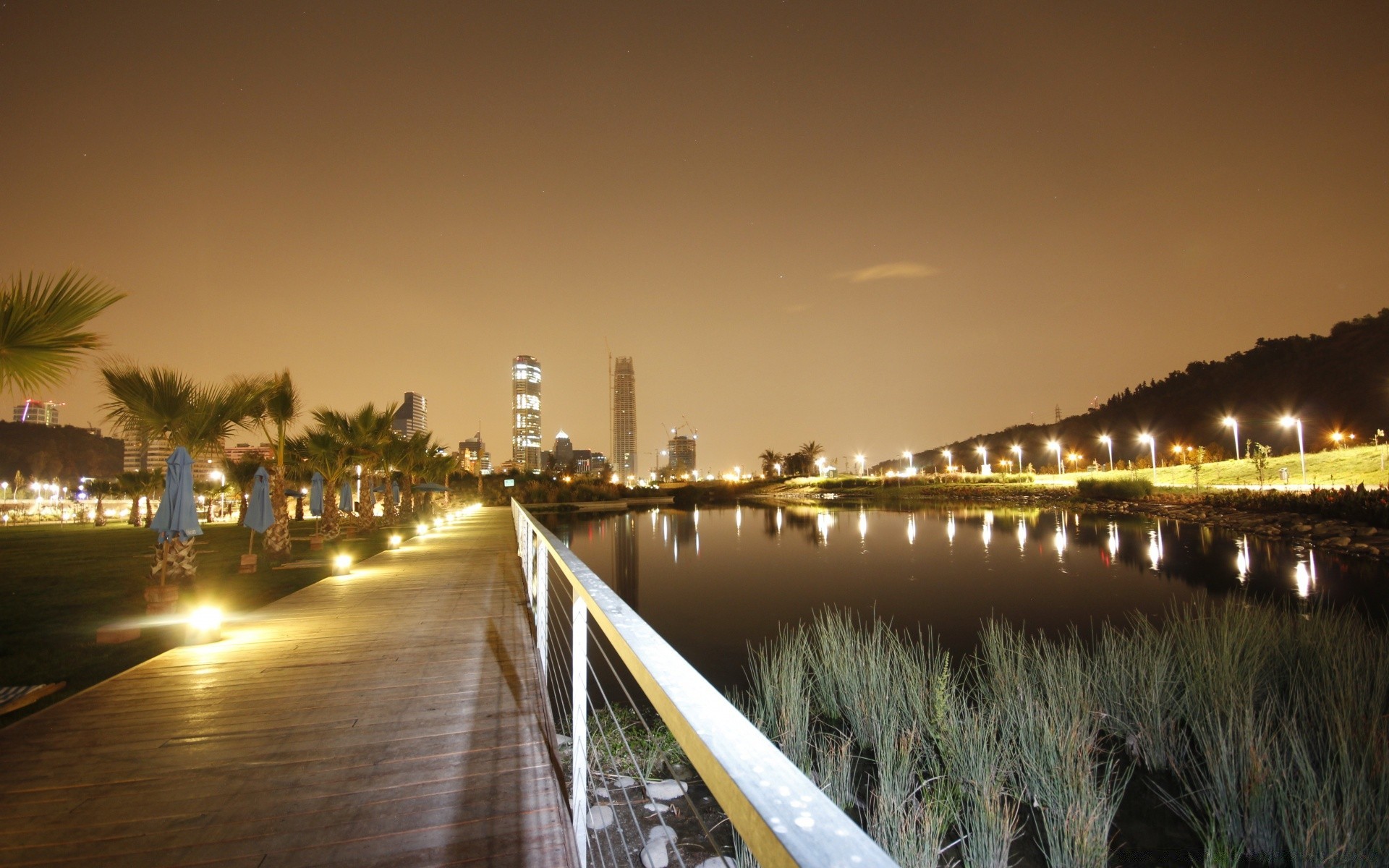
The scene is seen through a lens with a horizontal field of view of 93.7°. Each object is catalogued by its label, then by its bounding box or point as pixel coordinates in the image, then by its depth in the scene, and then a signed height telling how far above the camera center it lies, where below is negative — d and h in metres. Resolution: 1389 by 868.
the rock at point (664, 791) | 4.80 -2.31
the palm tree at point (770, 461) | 96.61 +2.32
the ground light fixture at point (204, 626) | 5.77 -1.14
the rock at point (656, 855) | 3.84 -2.25
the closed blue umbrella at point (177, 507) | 8.34 -0.11
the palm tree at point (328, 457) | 18.64 +1.09
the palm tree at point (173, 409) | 8.86 +1.29
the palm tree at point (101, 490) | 29.37 +0.68
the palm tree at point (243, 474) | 28.78 +1.04
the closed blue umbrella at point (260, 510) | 12.81 -0.28
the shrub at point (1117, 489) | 35.50 -1.50
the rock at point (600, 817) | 4.15 -2.15
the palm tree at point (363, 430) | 18.64 +1.86
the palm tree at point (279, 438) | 13.84 +1.26
